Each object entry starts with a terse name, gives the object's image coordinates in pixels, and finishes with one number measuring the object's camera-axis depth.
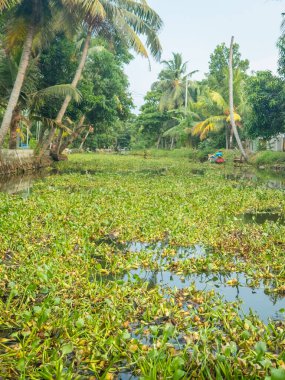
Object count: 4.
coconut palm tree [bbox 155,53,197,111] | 43.44
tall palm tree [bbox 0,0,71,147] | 14.60
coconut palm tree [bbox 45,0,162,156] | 18.31
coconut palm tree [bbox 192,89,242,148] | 30.98
